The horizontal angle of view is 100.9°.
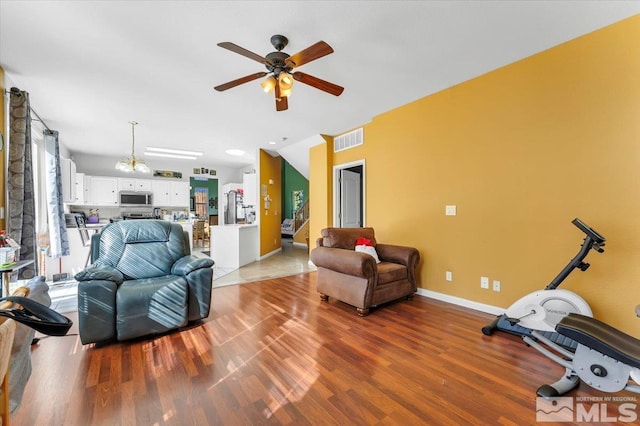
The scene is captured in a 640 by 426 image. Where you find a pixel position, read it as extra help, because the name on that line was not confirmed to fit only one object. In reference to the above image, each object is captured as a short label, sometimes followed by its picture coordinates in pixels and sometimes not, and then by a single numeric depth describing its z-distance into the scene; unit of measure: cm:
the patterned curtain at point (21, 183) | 279
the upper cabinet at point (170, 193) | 750
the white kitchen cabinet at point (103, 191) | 668
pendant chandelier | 517
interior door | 527
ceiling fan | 214
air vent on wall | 467
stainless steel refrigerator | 893
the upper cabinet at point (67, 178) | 465
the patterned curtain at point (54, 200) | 410
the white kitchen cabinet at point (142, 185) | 722
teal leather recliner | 221
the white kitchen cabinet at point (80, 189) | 627
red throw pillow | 352
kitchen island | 545
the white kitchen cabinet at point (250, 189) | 651
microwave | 699
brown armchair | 289
